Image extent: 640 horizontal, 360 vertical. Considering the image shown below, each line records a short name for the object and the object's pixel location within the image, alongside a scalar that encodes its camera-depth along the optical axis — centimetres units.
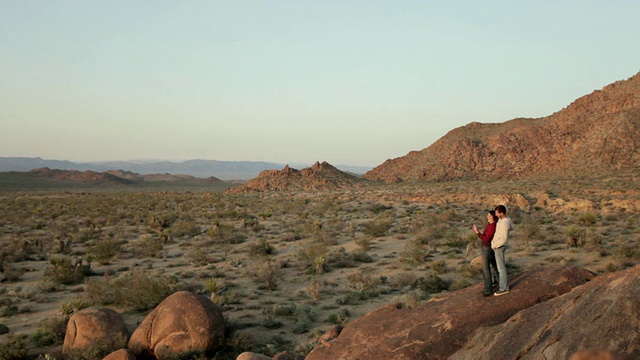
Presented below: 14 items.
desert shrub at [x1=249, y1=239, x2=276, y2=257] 1952
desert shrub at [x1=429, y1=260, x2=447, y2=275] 1539
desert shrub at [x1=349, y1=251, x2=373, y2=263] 1805
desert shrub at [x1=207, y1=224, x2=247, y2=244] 2328
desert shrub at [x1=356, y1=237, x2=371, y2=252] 2040
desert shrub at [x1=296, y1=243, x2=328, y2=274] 1638
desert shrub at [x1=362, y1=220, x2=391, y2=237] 2425
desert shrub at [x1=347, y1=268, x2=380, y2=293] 1364
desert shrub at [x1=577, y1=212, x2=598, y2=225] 2355
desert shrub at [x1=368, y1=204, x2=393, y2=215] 3528
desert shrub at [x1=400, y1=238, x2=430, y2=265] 1718
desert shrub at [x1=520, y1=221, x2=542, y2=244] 1955
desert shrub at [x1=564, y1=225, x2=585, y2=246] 1841
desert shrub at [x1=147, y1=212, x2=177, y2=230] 2891
